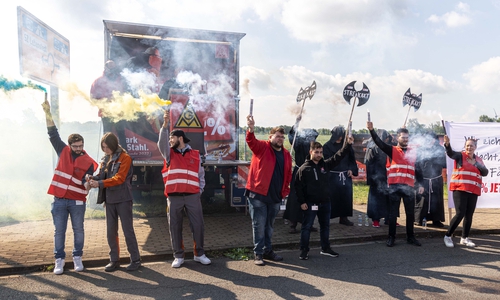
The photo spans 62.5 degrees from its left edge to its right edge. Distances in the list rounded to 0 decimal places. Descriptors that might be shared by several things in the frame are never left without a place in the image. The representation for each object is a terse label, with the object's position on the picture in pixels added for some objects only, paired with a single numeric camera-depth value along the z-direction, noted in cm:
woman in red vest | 662
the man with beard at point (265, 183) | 559
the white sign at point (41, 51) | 646
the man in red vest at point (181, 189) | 540
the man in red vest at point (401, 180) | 668
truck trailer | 866
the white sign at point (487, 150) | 812
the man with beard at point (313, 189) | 582
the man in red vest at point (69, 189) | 518
